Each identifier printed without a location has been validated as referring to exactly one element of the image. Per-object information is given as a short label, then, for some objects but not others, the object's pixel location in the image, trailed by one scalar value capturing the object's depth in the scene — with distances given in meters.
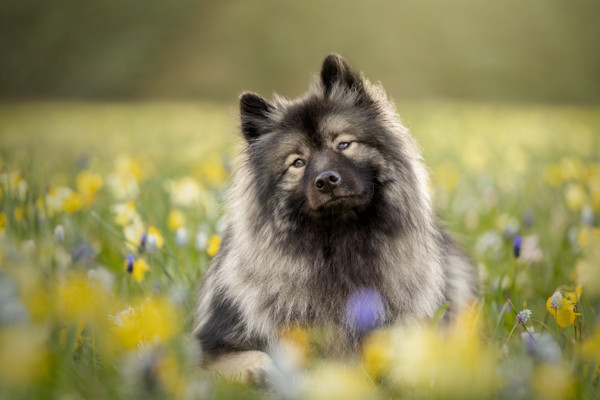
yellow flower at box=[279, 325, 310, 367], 2.08
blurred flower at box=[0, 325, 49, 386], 1.15
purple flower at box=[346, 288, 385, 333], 2.53
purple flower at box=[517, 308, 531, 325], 2.08
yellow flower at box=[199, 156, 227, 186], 4.92
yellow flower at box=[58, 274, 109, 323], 1.45
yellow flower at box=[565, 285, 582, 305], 1.95
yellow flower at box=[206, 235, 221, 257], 3.29
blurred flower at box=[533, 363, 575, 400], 1.26
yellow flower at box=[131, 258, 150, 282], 2.57
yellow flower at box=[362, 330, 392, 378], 1.62
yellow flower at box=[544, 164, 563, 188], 4.92
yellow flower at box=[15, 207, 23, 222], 3.21
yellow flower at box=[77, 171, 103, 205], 3.76
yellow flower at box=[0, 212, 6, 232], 2.78
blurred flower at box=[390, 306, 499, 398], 1.17
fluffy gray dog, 2.68
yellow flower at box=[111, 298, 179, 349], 1.29
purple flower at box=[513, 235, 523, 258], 2.89
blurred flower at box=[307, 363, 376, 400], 1.19
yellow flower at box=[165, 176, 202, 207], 4.28
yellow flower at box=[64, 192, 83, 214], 3.34
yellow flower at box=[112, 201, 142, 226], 3.36
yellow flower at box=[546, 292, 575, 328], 1.96
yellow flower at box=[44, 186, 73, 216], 3.59
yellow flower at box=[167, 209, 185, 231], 3.64
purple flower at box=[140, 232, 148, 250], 2.90
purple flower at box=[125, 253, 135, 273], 2.63
